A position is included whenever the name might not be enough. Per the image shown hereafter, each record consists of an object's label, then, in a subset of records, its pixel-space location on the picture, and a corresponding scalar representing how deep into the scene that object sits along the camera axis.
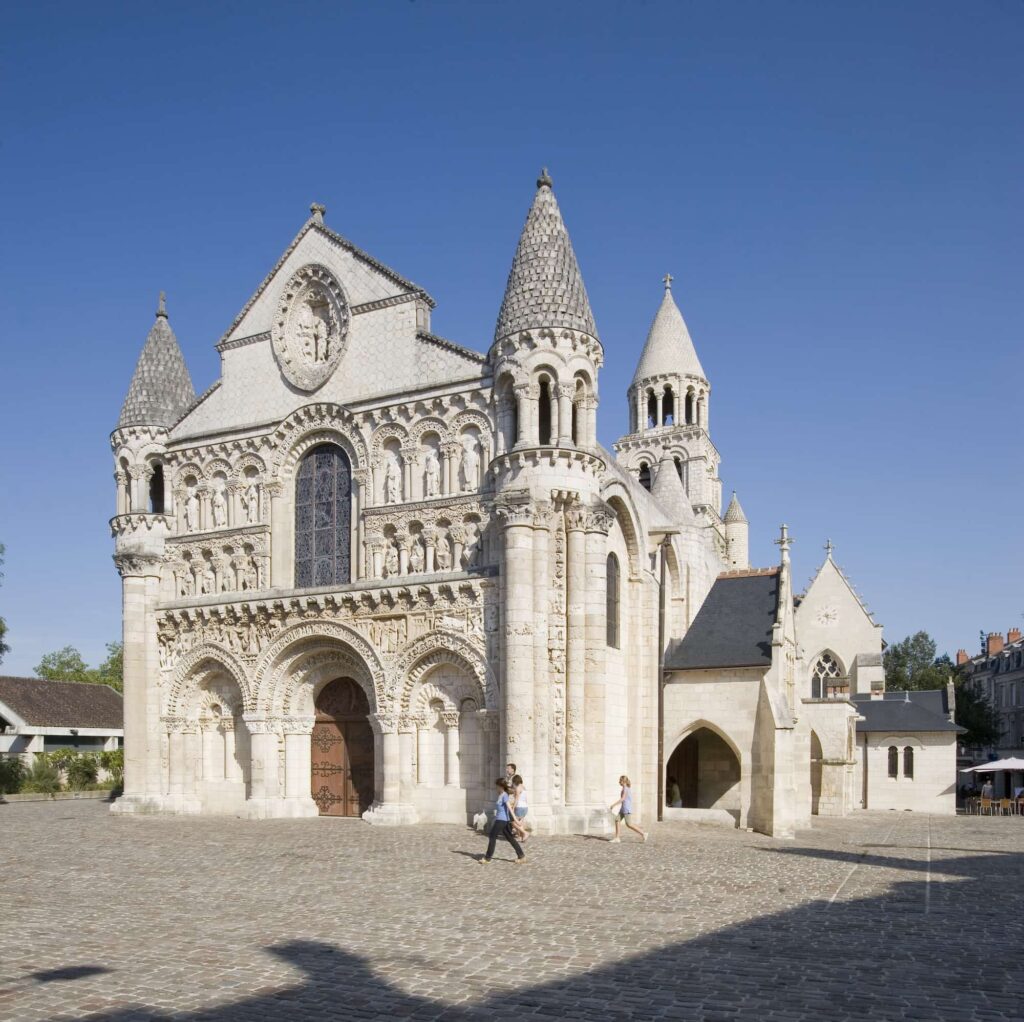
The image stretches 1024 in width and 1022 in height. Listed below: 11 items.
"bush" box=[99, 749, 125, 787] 42.06
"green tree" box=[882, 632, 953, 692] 76.31
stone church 23.19
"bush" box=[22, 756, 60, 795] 37.47
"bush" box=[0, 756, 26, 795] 37.03
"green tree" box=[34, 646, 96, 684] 78.19
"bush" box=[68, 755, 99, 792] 40.31
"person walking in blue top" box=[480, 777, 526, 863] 17.17
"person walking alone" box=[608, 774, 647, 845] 20.47
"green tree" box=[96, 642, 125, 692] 72.75
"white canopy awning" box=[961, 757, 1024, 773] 38.22
